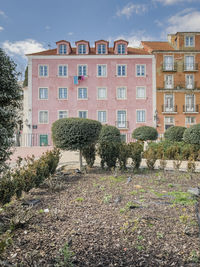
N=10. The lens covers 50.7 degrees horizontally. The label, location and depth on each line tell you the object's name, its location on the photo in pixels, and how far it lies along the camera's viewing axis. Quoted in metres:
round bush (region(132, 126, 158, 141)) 19.08
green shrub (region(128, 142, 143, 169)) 6.91
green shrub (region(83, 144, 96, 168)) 7.42
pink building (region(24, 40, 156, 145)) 24.92
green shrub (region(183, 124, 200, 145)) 10.62
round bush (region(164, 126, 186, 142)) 15.07
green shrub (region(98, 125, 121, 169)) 7.18
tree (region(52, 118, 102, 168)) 6.55
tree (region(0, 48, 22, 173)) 2.86
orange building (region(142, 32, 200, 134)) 25.06
